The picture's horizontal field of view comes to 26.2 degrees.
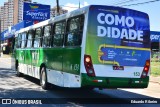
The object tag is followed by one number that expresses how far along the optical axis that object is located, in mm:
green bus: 10266
